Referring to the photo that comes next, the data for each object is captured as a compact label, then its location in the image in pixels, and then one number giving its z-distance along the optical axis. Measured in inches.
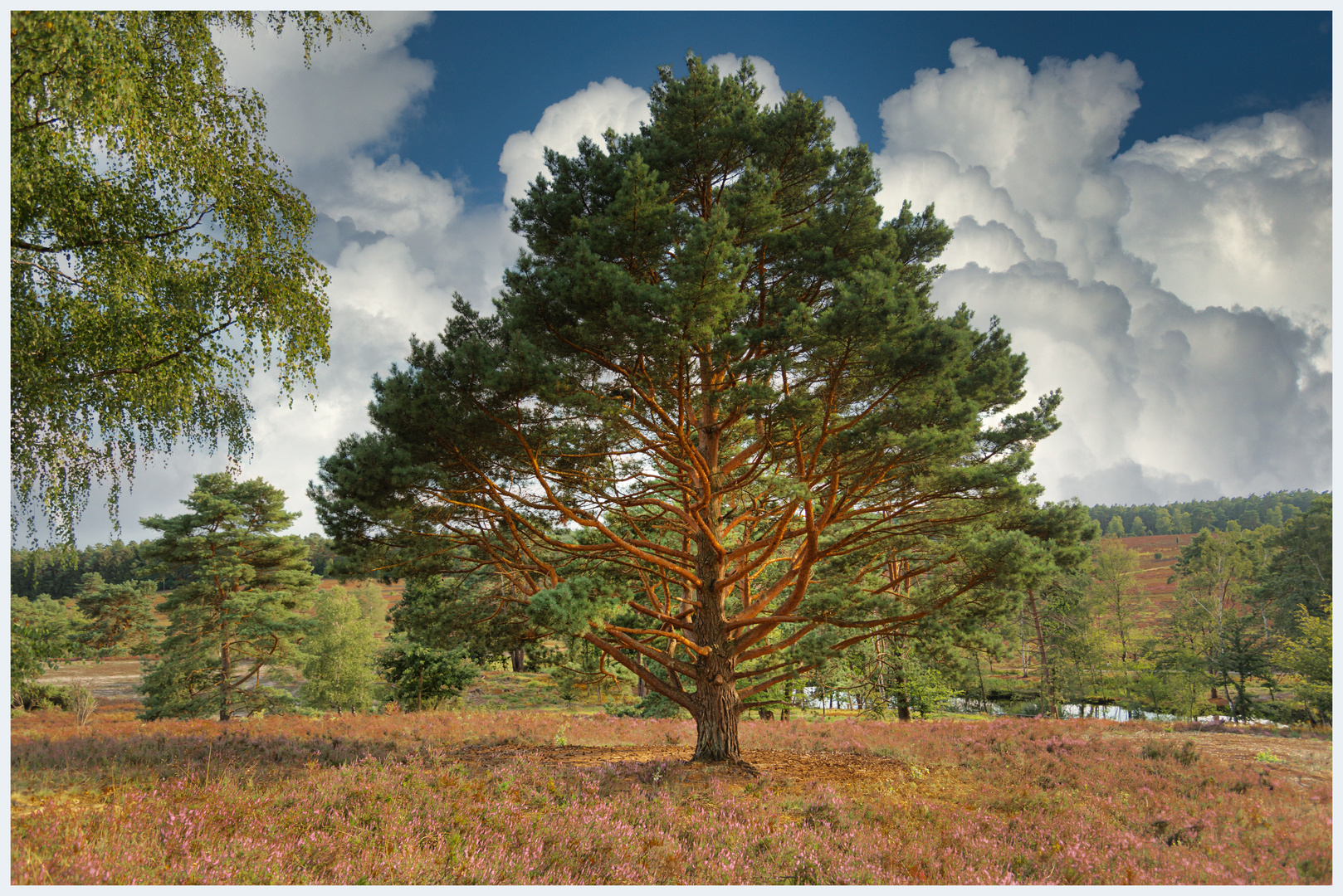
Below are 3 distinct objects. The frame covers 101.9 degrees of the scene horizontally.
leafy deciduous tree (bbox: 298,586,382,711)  1037.8
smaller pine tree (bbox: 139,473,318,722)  840.9
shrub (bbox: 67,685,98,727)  776.3
